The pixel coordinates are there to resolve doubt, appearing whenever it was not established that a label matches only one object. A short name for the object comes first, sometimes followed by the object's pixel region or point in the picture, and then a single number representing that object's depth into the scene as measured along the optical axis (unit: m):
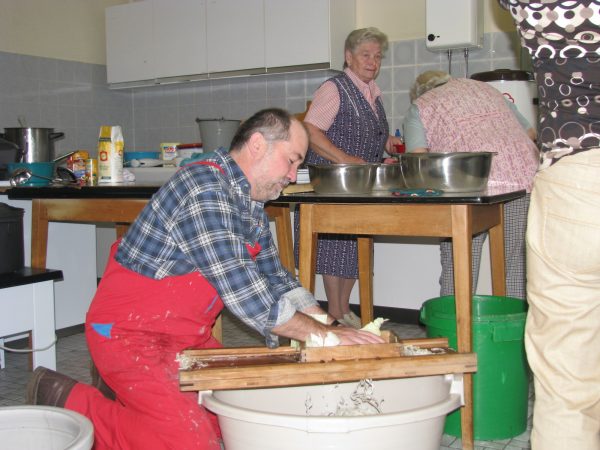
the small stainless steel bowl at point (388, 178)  2.58
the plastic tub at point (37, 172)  3.25
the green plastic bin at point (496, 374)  2.10
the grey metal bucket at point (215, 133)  3.88
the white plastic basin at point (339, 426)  1.27
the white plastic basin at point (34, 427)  1.24
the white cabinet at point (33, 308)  2.57
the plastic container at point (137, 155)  4.30
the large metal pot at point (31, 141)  3.79
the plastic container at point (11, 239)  2.75
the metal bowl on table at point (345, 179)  2.40
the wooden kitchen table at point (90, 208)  2.78
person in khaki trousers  1.30
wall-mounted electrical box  3.82
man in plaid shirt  1.60
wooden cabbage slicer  1.36
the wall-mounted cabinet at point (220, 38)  4.30
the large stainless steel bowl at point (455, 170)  2.23
